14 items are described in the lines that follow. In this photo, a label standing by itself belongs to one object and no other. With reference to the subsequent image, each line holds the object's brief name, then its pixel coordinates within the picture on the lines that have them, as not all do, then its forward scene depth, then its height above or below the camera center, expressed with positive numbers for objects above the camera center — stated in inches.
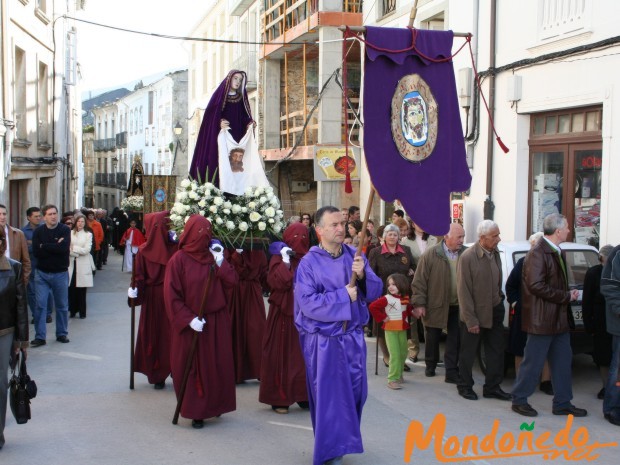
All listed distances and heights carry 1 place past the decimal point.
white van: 344.2 -33.2
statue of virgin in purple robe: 394.3 +33.5
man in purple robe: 224.5 -41.7
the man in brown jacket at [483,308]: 324.8 -47.7
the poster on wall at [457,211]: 588.7 -15.1
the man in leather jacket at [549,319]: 293.4 -46.9
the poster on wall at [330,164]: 784.3 +24.3
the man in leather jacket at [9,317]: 246.1 -41.7
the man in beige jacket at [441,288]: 358.0 -44.2
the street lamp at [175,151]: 1638.0 +72.7
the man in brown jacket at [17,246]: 370.9 -29.2
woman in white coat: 527.5 -54.0
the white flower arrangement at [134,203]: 1097.4 -24.2
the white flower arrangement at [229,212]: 335.6 -10.7
